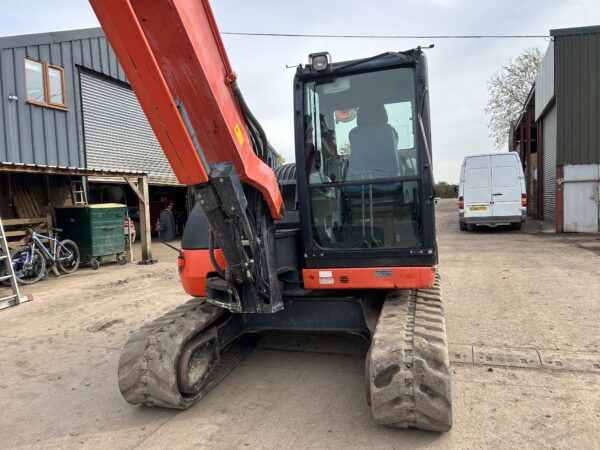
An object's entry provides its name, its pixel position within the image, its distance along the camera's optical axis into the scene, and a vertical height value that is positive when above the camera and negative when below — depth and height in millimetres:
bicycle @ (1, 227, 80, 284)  8766 -859
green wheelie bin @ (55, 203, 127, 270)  10367 -311
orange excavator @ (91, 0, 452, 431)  2707 -258
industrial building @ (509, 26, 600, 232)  13086 +2163
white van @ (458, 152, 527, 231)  13164 +338
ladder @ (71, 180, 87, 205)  11031 +574
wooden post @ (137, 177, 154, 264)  11023 -459
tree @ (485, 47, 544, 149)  30734 +7955
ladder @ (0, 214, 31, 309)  7051 -1050
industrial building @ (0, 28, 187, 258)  9820 +2520
